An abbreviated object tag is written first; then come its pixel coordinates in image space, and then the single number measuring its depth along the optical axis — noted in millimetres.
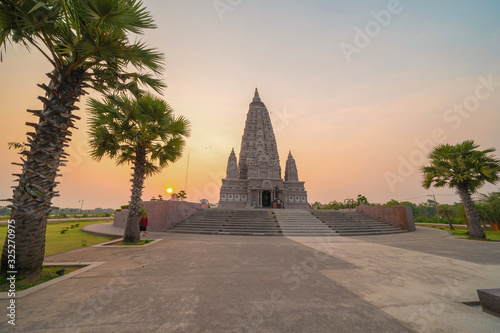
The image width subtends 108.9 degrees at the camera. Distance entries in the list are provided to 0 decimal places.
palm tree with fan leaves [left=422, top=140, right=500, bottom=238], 13250
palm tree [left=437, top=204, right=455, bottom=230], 25069
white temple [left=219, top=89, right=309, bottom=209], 36250
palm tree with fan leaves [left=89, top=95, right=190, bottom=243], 9250
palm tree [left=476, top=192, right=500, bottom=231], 21828
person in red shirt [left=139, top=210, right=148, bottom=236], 11453
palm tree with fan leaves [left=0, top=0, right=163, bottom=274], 4659
